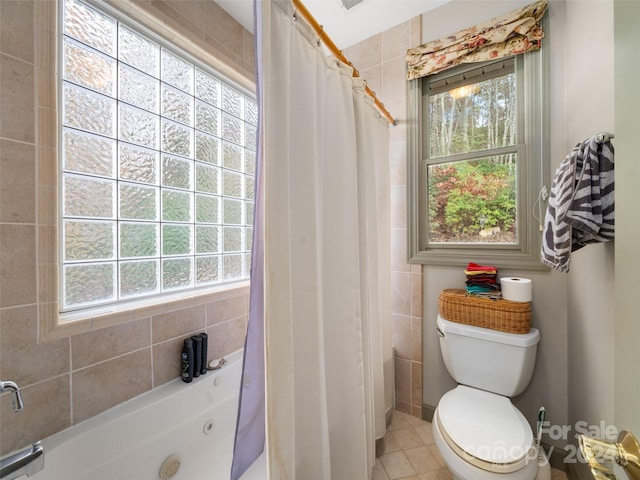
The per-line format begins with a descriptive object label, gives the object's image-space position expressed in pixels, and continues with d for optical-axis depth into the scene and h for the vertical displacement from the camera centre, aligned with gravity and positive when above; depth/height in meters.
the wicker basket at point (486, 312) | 1.29 -0.39
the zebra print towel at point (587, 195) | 0.78 +0.14
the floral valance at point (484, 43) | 1.38 +1.15
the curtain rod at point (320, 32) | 0.79 +0.73
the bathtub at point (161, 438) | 0.95 -0.86
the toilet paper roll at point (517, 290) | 1.31 -0.27
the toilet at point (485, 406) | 0.94 -0.80
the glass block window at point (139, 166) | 1.10 +0.39
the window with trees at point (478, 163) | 1.44 +0.47
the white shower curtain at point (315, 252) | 0.72 -0.05
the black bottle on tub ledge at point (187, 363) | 1.32 -0.64
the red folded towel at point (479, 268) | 1.47 -0.17
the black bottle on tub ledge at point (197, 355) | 1.35 -0.61
